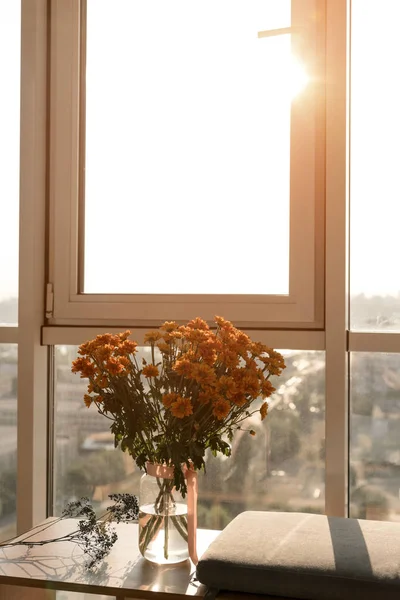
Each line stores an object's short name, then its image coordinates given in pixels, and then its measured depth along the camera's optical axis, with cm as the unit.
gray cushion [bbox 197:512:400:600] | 119
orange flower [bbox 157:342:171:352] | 138
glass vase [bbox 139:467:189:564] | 139
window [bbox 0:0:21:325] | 196
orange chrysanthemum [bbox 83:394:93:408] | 140
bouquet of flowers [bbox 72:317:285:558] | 132
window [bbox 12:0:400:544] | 169
